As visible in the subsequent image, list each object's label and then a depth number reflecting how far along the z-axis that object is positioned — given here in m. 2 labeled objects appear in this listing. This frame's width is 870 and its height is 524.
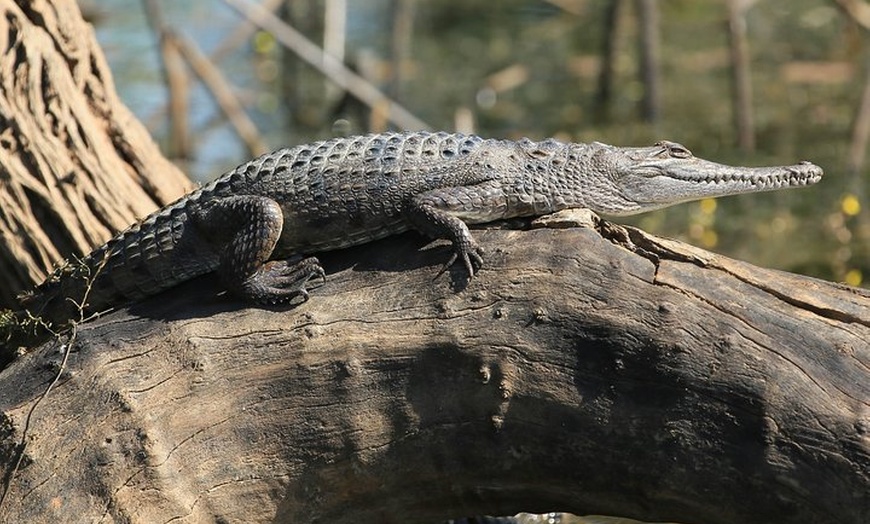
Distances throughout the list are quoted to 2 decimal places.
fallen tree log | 7.91
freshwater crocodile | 9.22
